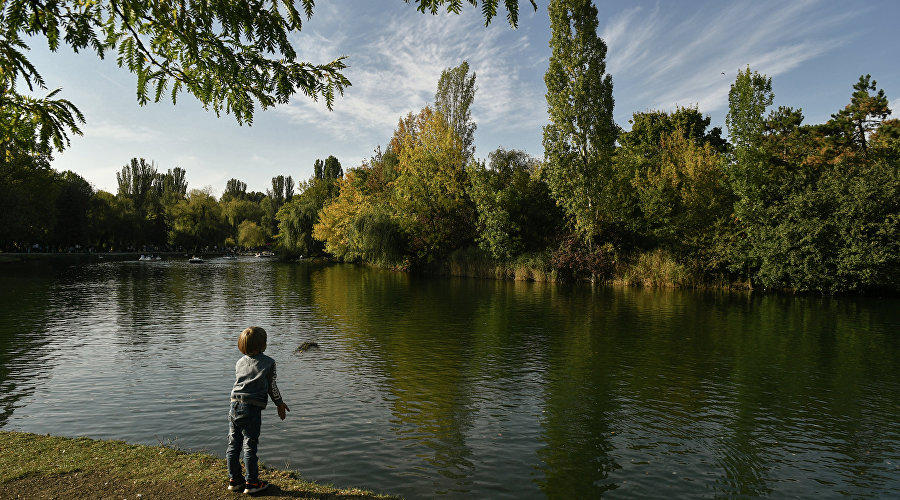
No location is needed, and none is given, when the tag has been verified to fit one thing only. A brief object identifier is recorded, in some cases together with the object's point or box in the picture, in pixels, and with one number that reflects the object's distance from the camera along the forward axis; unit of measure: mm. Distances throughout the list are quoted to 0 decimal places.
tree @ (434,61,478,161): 64938
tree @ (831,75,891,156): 40344
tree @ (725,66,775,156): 37469
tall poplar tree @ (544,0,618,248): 42281
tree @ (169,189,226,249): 123312
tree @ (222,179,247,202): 173538
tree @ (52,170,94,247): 91562
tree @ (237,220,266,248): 128875
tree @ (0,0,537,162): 4820
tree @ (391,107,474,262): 52938
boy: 6531
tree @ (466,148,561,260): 47781
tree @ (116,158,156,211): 139750
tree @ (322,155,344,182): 113062
